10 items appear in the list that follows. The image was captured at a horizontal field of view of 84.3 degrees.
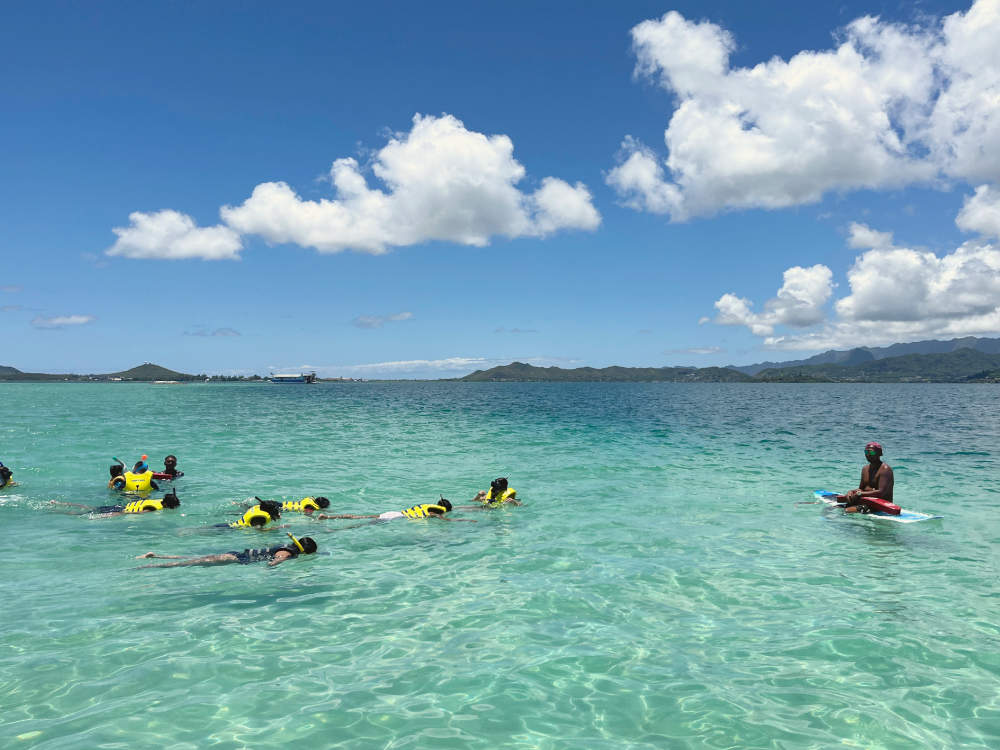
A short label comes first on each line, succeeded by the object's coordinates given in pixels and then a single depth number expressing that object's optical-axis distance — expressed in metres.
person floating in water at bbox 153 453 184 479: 23.96
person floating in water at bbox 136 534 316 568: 13.58
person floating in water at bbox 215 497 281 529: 16.70
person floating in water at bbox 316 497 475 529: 18.19
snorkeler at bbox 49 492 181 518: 18.23
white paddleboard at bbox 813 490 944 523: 17.59
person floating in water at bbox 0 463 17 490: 22.68
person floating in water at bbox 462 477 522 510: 19.75
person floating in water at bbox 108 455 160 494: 21.84
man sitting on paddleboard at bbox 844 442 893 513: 18.59
